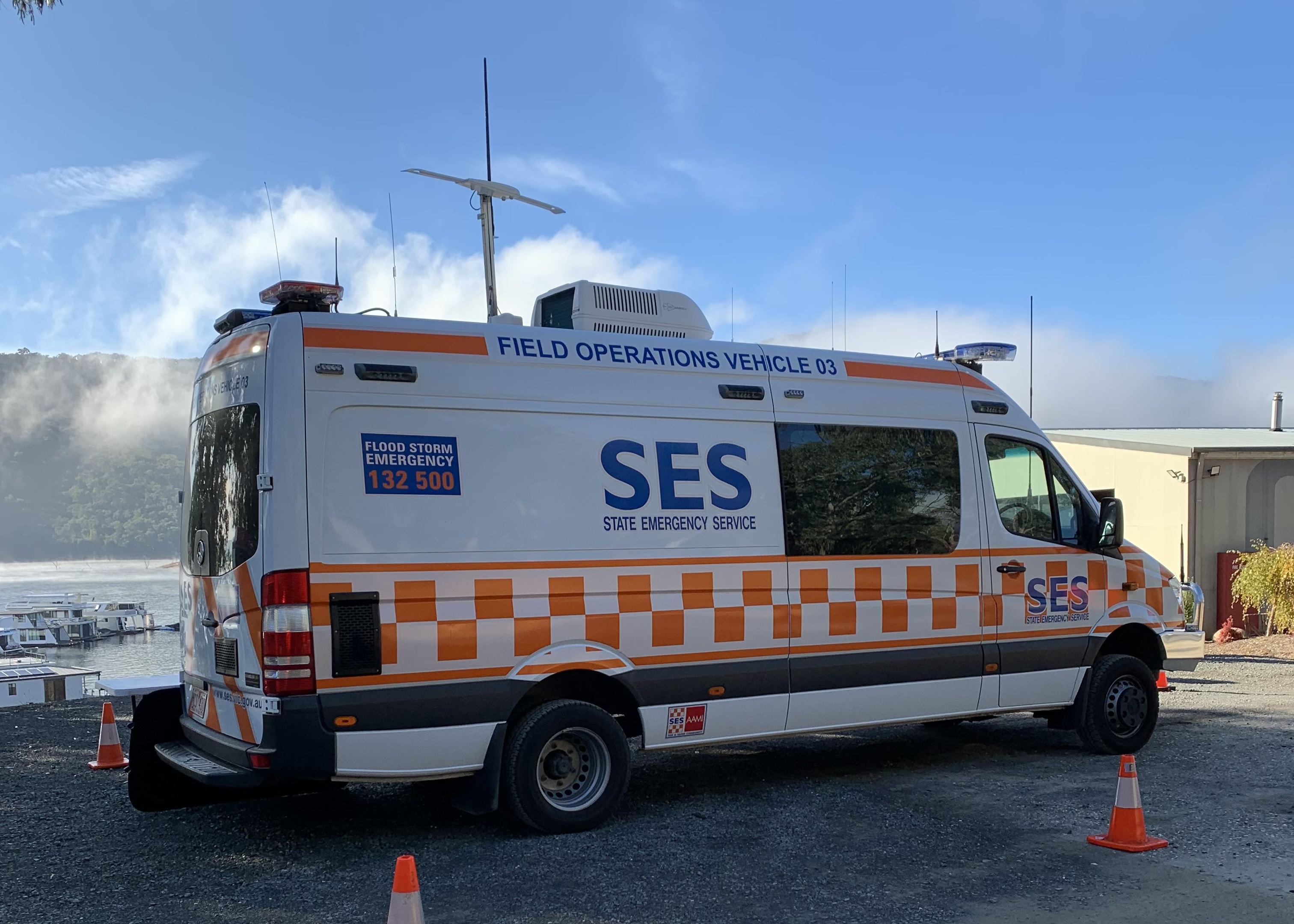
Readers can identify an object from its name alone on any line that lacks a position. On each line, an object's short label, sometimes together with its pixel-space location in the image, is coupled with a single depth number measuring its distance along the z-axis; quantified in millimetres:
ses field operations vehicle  5250
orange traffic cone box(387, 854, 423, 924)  3527
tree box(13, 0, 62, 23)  11047
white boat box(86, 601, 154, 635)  94625
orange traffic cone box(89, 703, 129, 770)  7742
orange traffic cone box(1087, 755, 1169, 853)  5391
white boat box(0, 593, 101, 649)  87188
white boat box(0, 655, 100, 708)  22219
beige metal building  21328
